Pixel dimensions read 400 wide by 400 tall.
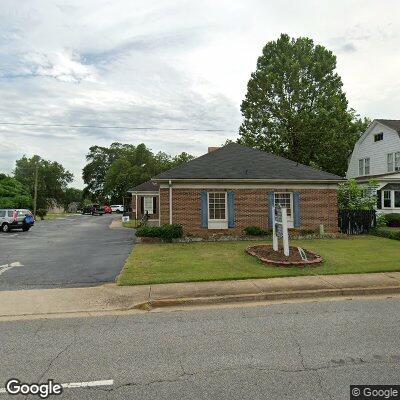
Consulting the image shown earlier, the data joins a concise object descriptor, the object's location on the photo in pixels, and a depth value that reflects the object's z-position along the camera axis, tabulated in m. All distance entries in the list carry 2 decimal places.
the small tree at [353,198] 23.81
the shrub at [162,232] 19.28
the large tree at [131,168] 70.94
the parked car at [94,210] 64.94
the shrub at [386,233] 18.70
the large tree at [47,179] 74.59
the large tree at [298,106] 37.69
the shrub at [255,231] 20.02
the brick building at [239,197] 20.20
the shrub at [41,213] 49.56
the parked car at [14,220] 28.84
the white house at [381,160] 29.53
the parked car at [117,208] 78.95
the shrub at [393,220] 26.48
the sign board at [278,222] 13.31
